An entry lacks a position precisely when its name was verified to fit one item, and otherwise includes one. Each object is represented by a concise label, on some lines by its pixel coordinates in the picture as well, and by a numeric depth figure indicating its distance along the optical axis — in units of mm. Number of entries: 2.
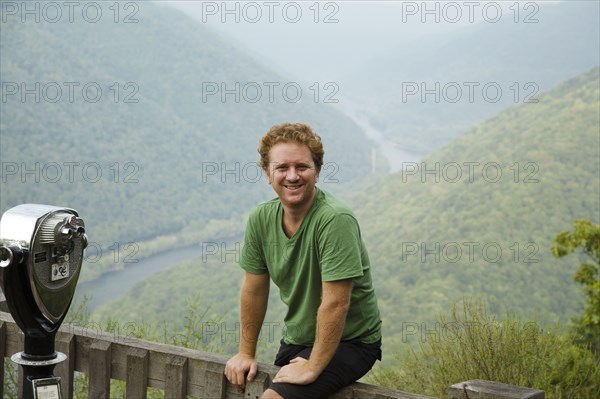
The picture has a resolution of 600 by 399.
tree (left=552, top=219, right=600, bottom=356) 9297
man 2611
